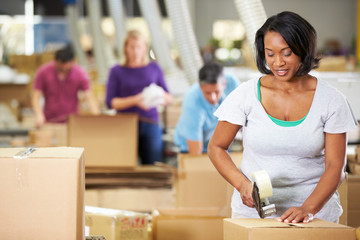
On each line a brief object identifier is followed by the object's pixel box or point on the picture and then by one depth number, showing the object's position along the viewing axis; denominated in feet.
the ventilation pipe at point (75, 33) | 58.49
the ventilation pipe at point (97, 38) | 46.44
